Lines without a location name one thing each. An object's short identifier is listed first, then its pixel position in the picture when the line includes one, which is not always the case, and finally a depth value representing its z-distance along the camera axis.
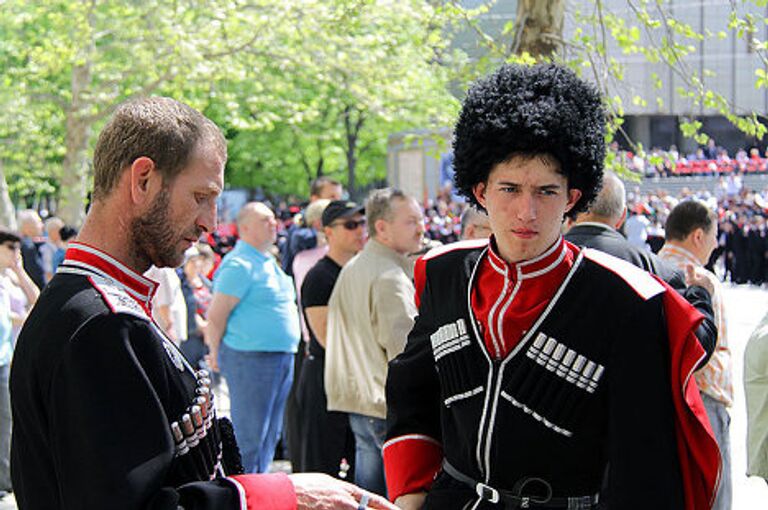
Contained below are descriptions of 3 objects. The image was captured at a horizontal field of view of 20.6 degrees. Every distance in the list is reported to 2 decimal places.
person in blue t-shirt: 14.21
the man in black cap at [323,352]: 12.59
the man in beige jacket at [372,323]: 11.64
